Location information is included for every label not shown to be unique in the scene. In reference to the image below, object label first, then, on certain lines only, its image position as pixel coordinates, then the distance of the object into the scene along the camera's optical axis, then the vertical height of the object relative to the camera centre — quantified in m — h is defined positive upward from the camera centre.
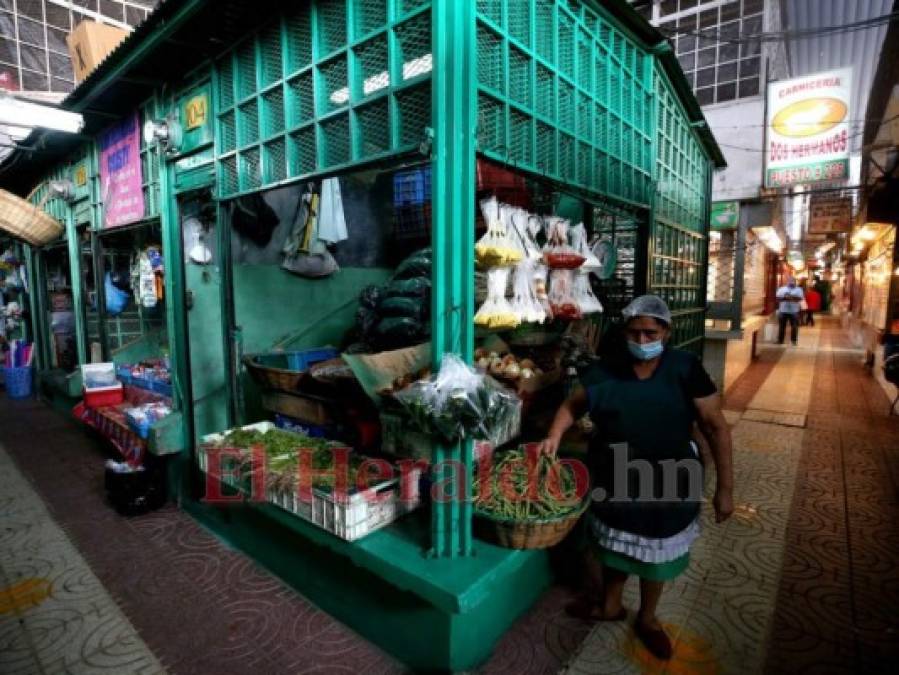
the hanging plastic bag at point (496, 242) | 2.98 +0.32
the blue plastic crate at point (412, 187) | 6.16 +1.42
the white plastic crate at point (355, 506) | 2.79 -1.34
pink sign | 4.98 +1.37
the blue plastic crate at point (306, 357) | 4.84 -0.66
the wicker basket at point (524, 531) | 2.77 -1.42
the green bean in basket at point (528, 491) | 2.89 -1.29
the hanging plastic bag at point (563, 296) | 3.61 -0.03
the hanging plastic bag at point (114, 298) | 6.47 -0.01
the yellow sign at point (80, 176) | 6.20 +1.62
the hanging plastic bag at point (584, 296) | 3.74 -0.04
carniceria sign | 9.69 +3.38
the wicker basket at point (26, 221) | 5.28 +0.91
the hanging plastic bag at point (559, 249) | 3.50 +0.32
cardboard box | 6.09 +3.34
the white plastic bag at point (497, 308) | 3.01 -0.10
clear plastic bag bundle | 2.33 -0.56
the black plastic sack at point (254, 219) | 5.27 +0.87
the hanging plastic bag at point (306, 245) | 5.67 +0.59
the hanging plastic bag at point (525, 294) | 3.15 -0.01
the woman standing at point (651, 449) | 2.60 -0.90
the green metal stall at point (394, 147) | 2.48 +1.00
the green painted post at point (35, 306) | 8.53 -0.15
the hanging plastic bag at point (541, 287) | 3.34 +0.03
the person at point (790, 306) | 15.66 -0.60
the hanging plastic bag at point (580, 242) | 3.76 +0.39
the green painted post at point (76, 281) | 6.67 +0.24
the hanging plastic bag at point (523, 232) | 3.20 +0.40
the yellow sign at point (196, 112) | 3.97 +1.58
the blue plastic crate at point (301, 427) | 4.02 -1.17
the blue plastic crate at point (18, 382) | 9.24 -1.64
